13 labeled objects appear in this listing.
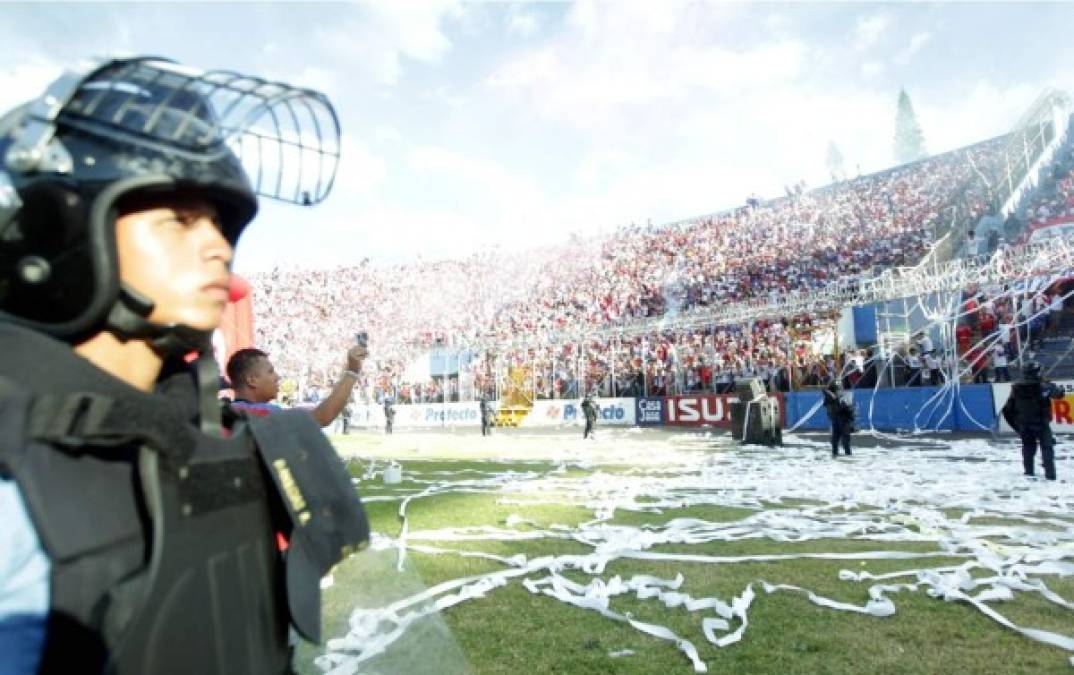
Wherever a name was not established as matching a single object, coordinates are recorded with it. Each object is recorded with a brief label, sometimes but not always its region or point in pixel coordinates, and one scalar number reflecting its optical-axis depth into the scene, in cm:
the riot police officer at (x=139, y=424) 107
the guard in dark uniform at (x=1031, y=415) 979
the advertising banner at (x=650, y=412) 2611
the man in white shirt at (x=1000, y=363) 1912
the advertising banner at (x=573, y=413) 2741
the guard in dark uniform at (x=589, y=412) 2111
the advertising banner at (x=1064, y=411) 1717
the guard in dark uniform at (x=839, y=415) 1383
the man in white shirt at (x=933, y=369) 2008
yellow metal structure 3041
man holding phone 464
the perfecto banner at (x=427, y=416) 3177
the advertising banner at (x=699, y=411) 2400
